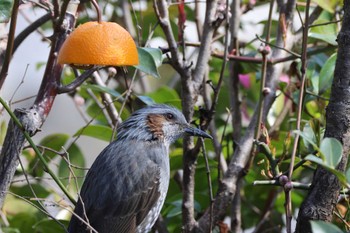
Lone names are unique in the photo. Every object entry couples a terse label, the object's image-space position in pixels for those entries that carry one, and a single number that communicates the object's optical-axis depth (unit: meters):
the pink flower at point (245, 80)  8.43
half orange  4.82
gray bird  6.79
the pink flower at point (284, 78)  7.57
